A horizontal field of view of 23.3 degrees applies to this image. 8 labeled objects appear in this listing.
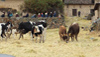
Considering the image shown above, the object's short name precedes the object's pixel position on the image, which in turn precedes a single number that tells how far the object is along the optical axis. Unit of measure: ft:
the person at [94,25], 72.15
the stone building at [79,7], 146.30
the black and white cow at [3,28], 55.31
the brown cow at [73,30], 54.93
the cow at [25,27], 58.09
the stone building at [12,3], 124.16
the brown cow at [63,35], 52.70
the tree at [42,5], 105.55
